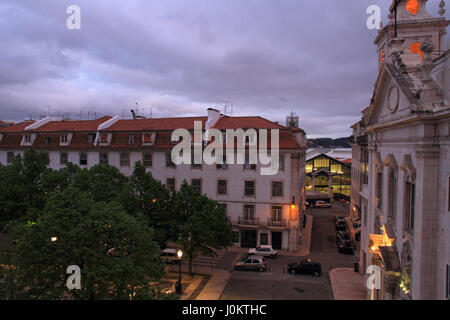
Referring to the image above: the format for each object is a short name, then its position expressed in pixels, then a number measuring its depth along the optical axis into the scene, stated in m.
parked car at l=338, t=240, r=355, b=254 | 32.25
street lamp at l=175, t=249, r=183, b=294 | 21.89
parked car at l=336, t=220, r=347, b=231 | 41.97
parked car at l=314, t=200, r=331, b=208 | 59.41
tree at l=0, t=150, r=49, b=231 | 25.19
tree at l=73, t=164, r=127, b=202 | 25.56
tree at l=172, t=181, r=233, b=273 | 24.42
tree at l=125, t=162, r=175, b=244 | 25.92
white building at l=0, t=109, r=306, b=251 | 32.84
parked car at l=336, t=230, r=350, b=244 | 36.20
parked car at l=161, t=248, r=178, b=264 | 28.52
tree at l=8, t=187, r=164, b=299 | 13.28
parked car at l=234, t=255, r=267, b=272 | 27.25
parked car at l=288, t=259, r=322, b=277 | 26.31
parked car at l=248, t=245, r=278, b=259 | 30.78
